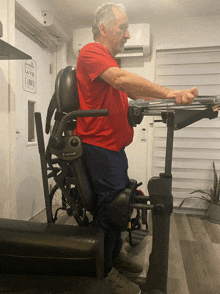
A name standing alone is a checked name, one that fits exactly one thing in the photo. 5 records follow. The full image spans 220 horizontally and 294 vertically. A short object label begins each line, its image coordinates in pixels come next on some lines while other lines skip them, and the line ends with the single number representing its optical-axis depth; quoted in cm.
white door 171
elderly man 98
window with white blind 201
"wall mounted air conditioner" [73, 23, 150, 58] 189
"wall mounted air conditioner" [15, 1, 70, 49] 160
